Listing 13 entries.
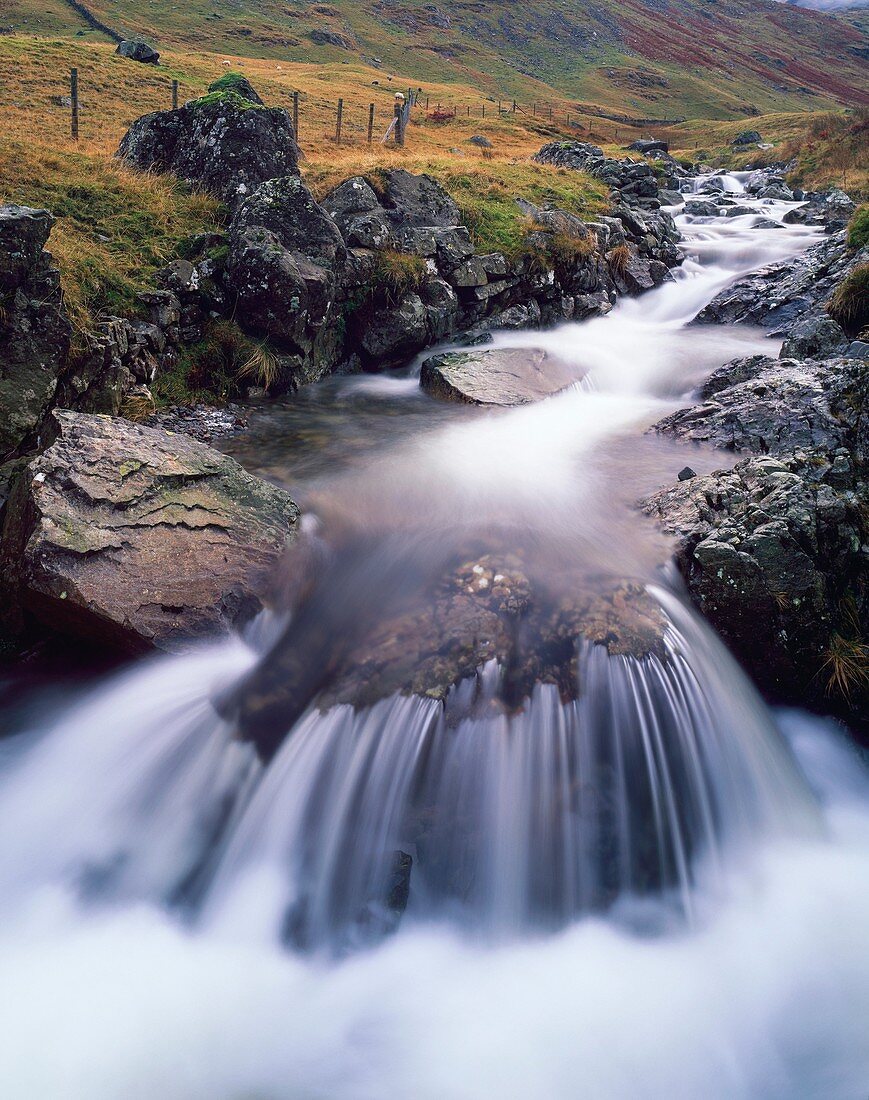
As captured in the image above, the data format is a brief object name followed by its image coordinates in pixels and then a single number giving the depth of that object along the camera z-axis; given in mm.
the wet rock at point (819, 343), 11266
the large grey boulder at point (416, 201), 14805
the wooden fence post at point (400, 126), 31797
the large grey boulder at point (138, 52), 40906
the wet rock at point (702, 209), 28500
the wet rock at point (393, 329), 13609
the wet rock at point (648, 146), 48438
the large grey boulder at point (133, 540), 6188
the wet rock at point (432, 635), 6121
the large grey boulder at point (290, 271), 11508
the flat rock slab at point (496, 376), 12594
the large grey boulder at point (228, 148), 14195
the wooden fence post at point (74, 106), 20028
